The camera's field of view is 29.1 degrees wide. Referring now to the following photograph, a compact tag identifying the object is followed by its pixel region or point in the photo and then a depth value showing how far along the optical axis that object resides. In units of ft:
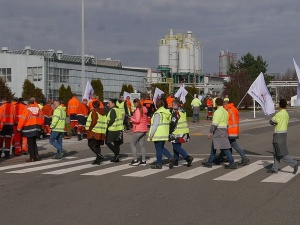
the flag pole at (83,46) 99.83
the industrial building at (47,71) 228.02
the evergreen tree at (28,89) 184.85
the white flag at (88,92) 93.47
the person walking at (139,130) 50.60
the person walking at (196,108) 118.52
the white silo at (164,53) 328.49
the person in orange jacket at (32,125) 53.83
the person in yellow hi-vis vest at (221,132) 46.50
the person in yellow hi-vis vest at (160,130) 47.21
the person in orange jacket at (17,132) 59.72
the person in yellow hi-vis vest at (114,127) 51.60
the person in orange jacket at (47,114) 76.48
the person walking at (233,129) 49.26
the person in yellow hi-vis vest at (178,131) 47.91
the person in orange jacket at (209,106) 130.53
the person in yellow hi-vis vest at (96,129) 50.78
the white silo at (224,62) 524.93
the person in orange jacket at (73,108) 78.28
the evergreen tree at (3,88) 145.08
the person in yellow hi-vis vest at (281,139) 42.98
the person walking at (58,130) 57.06
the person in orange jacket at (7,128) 57.52
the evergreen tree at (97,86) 205.67
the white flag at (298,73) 50.58
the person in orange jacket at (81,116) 76.56
